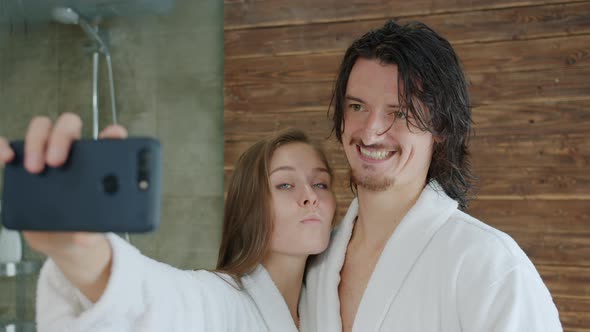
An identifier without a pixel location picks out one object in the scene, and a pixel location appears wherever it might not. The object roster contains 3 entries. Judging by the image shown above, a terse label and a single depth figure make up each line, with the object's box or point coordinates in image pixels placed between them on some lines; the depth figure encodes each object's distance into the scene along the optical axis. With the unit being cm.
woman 64
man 105
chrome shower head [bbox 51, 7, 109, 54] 226
